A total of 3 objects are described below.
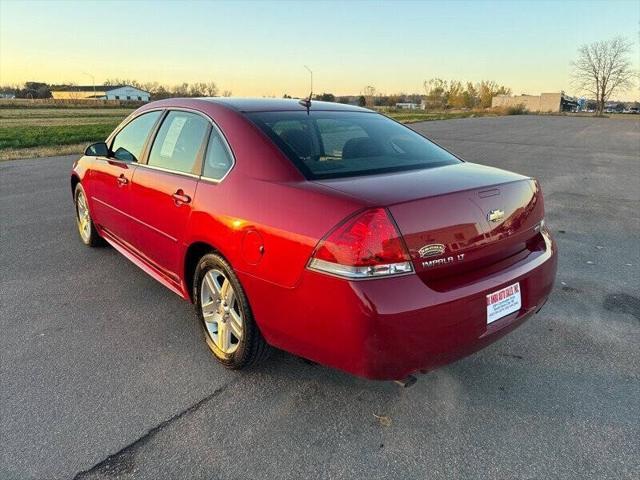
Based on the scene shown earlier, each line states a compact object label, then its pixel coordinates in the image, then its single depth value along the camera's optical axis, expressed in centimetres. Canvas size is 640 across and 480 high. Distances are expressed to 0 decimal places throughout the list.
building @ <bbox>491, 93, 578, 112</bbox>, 9662
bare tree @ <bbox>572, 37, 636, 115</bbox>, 8488
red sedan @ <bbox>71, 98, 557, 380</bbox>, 214
